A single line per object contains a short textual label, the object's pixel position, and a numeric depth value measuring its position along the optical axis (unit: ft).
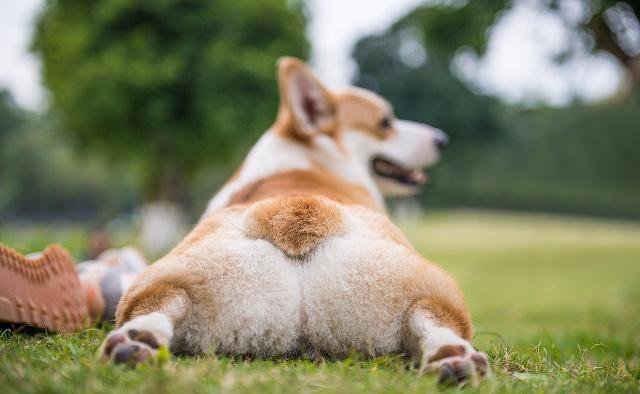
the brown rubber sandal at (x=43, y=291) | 6.26
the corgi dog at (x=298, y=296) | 5.37
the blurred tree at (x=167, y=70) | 36.52
